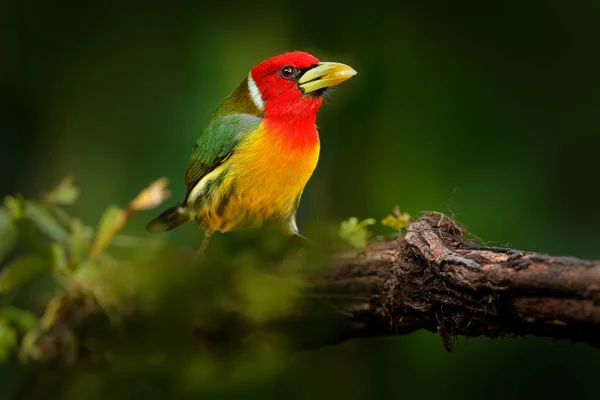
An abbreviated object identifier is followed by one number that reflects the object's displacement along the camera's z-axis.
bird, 4.13
